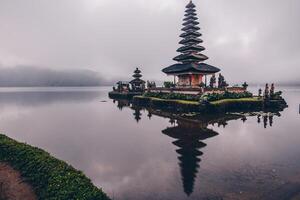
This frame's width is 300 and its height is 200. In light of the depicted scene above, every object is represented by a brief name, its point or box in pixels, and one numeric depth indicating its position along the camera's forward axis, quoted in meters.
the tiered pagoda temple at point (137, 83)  67.88
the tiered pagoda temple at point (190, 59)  44.88
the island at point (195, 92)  34.09
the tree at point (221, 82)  41.66
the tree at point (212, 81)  42.16
